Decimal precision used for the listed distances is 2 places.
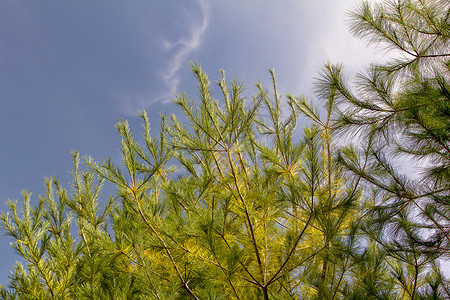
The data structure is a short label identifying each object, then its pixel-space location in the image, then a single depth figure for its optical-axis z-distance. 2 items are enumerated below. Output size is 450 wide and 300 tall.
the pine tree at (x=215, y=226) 2.50
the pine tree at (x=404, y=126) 2.93
